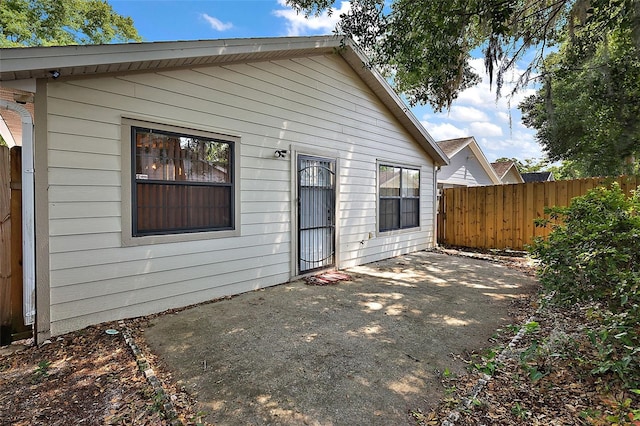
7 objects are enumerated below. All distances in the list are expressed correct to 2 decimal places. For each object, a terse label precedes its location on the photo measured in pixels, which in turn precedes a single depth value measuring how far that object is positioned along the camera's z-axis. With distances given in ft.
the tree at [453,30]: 11.92
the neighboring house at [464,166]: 43.04
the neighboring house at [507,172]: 61.21
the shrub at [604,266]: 7.49
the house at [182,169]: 10.07
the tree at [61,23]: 40.11
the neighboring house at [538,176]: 80.22
